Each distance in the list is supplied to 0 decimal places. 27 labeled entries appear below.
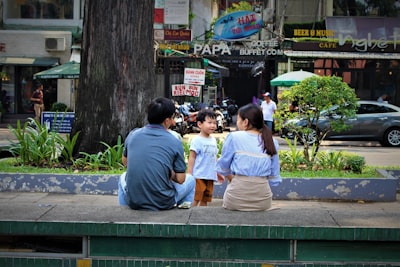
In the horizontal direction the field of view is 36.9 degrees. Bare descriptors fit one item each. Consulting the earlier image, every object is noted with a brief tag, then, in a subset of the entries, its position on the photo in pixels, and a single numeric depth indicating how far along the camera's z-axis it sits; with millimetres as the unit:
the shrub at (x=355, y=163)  9789
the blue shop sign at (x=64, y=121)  17406
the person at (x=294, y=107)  10813
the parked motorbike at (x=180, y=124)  20047
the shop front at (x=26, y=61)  26078
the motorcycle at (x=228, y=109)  24822
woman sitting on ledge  5227
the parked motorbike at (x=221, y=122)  22106
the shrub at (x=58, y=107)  23916
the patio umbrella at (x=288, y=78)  21125
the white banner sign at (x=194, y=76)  21609
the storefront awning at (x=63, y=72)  20922
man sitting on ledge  4914
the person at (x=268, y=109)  18308
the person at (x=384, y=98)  24356
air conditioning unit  26047
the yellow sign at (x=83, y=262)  3947
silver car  19188
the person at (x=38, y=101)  23297
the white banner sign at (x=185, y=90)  22188
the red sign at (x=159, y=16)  24000
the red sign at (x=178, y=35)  22375
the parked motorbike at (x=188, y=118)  21083
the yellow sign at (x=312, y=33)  24256
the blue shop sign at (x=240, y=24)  22875
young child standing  7422
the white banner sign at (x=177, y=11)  23566
